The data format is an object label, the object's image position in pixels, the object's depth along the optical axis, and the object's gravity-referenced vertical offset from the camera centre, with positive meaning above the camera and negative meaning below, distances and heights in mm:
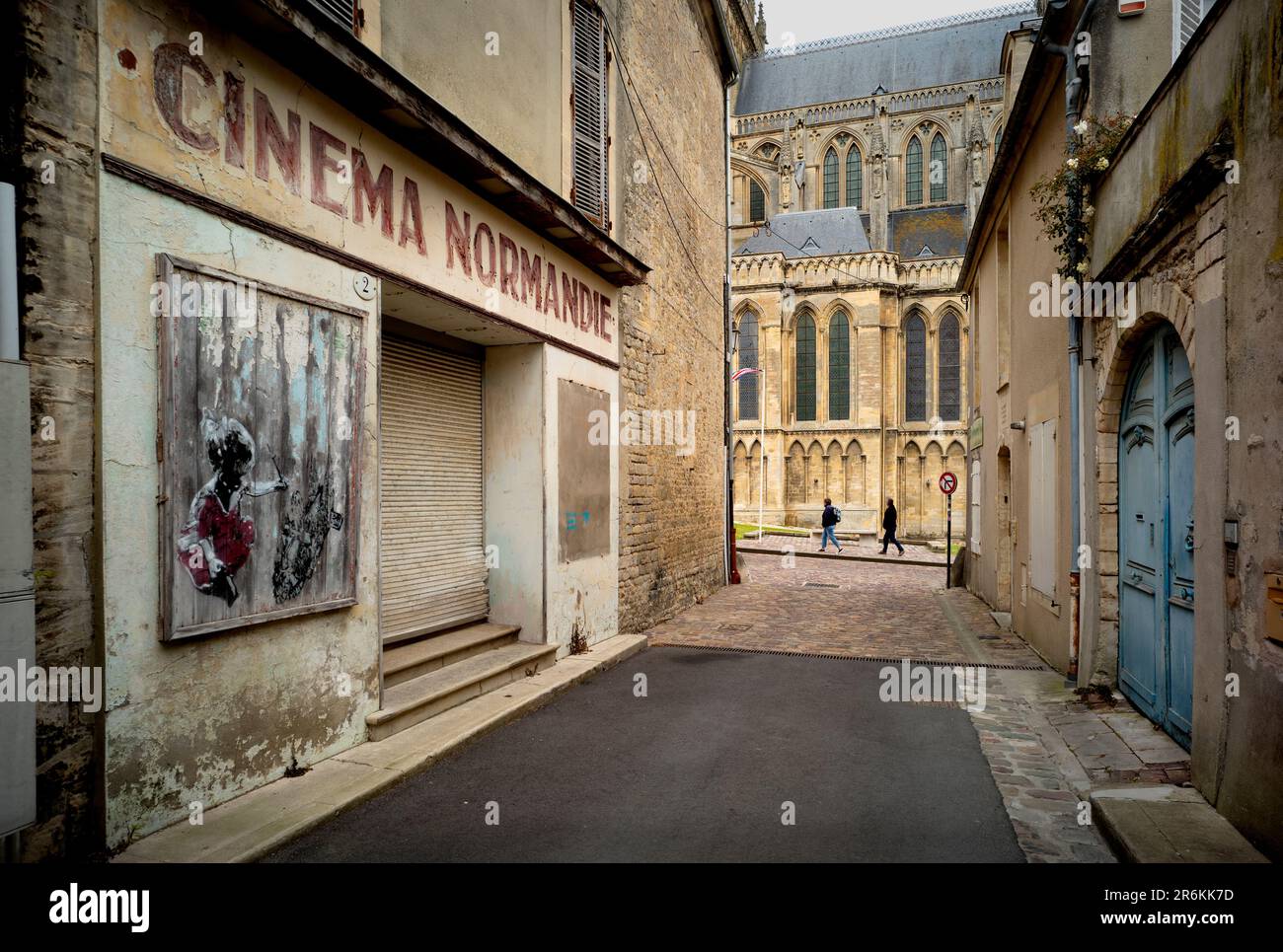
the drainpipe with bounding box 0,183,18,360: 2910 +768
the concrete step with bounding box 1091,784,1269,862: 3645 -1729
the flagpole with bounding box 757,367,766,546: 37812 +1328
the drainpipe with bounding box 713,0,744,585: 15480 +2173
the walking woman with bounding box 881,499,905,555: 23922 -1329
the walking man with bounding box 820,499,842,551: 23953 -1169
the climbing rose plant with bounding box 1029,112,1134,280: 6621 +2634
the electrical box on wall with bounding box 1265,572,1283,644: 3596 -592
